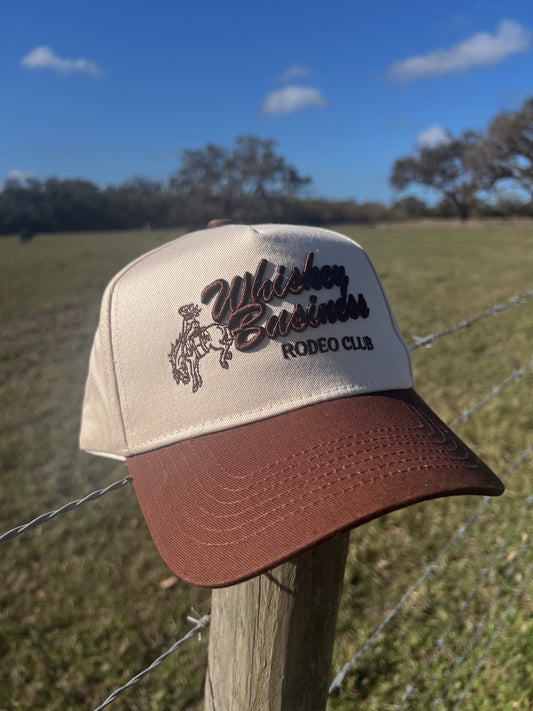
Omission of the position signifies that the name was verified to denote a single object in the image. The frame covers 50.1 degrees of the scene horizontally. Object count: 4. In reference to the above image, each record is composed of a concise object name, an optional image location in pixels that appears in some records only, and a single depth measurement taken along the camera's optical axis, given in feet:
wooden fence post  0.84
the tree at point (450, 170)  95.77
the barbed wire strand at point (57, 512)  0.92
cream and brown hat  0.82
